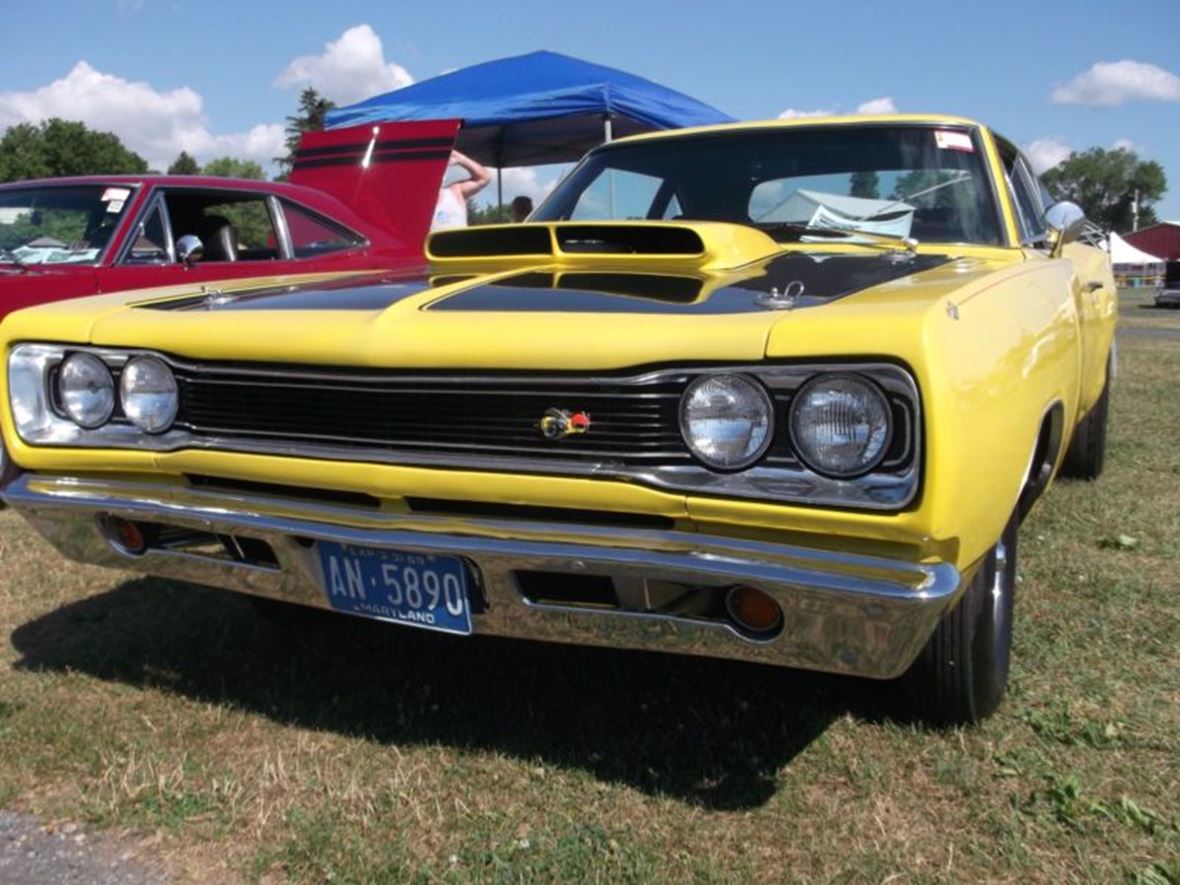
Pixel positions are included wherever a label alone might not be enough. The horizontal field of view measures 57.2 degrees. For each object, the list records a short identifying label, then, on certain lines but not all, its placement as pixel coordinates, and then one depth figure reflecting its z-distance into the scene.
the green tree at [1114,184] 104.81
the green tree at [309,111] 59.38
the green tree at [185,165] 78.36
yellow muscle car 1.88
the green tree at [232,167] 79.70
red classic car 5.40
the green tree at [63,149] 69.12
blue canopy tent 9.16
